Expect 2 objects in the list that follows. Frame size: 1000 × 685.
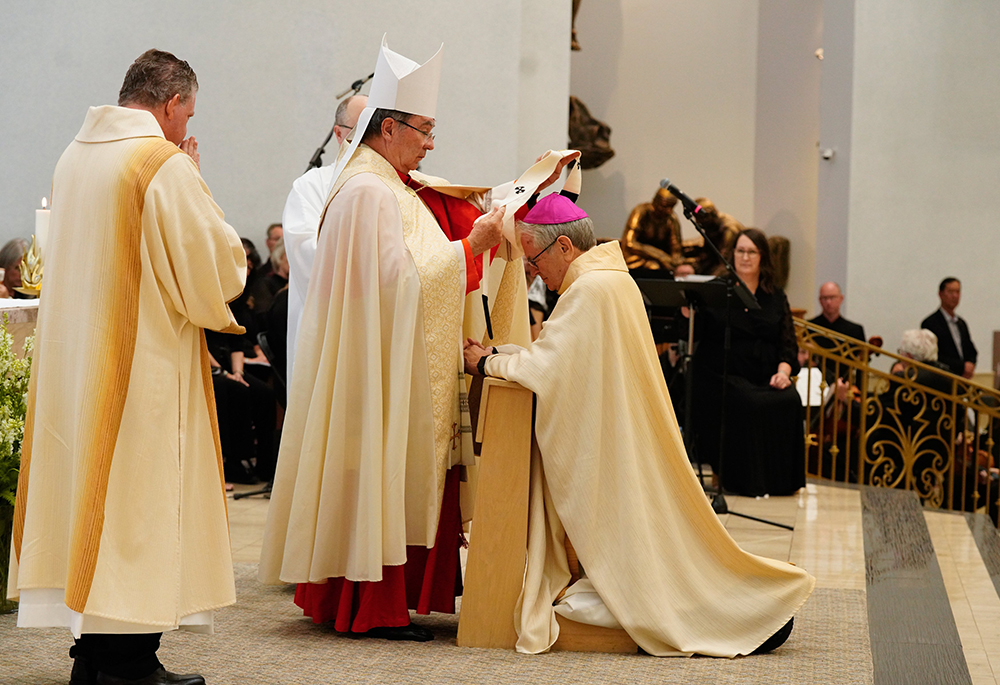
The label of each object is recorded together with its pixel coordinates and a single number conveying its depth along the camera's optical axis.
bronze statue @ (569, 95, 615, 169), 14.57
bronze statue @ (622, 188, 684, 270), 13.45
